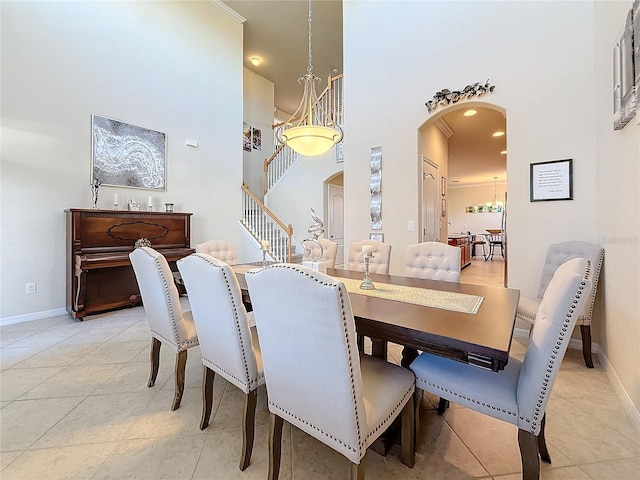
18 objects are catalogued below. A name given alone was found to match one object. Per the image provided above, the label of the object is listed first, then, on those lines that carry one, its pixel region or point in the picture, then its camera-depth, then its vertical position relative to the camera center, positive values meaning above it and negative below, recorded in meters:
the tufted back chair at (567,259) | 2.25 -0.31
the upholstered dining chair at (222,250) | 2.96 -0.12
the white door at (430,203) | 3.81 +0.52
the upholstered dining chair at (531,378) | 1.02 -0.61
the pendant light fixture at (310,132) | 2.55 +0.96
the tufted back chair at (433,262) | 2.33 -0.19
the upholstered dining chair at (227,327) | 1.31 -0.42
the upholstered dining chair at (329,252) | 3.07 -0.14
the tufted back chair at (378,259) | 2.67 -0.19
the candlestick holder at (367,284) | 1.91 -0.31
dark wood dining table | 0.99 -0.35
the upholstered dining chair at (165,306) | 1.71 -0.42
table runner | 1.47 -0.33
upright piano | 3.39 -0.17
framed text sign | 2.63 +0.56
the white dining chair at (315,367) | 0.92 -0.45
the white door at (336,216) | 6.74 +0.56
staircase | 5.58 +0.39
